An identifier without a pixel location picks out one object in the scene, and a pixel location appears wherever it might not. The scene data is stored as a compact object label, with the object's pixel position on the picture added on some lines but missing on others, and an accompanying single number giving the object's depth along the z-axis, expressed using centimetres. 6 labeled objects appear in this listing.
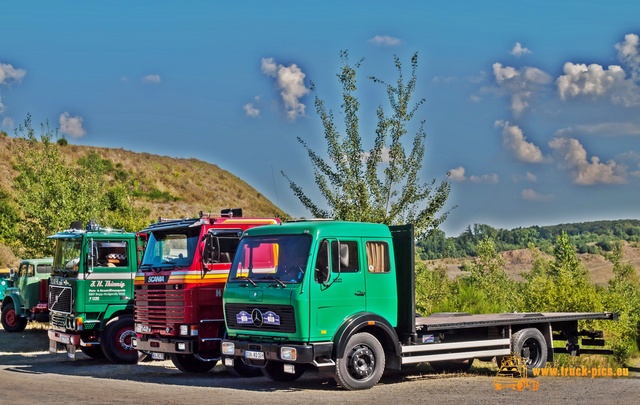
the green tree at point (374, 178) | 2339
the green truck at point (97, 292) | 2020
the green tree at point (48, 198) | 3681
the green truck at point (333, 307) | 1420
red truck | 1647
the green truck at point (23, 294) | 2862
